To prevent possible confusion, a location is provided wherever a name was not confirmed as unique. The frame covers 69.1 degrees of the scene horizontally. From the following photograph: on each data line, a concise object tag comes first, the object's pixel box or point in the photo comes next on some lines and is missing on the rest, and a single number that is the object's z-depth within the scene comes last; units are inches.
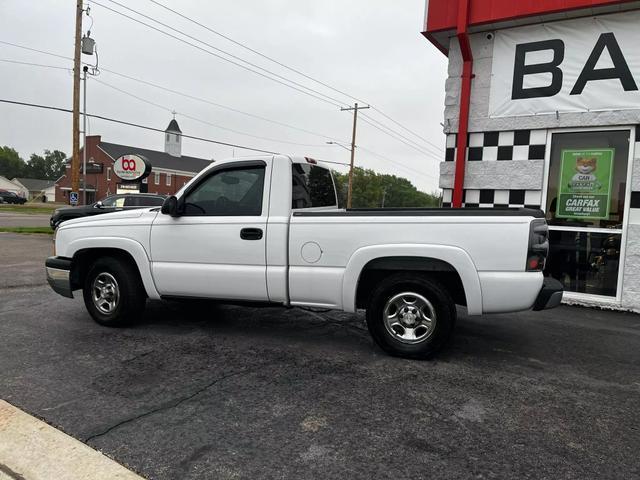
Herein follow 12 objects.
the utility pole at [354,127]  1664.6
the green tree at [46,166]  4552.2
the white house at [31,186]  3683.6
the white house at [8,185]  3545.5
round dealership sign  836.6
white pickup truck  150.6
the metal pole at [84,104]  1189.1
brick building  2320.4
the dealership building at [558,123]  255.1
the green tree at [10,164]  4244.6
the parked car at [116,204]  656.4
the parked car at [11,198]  2432.3
